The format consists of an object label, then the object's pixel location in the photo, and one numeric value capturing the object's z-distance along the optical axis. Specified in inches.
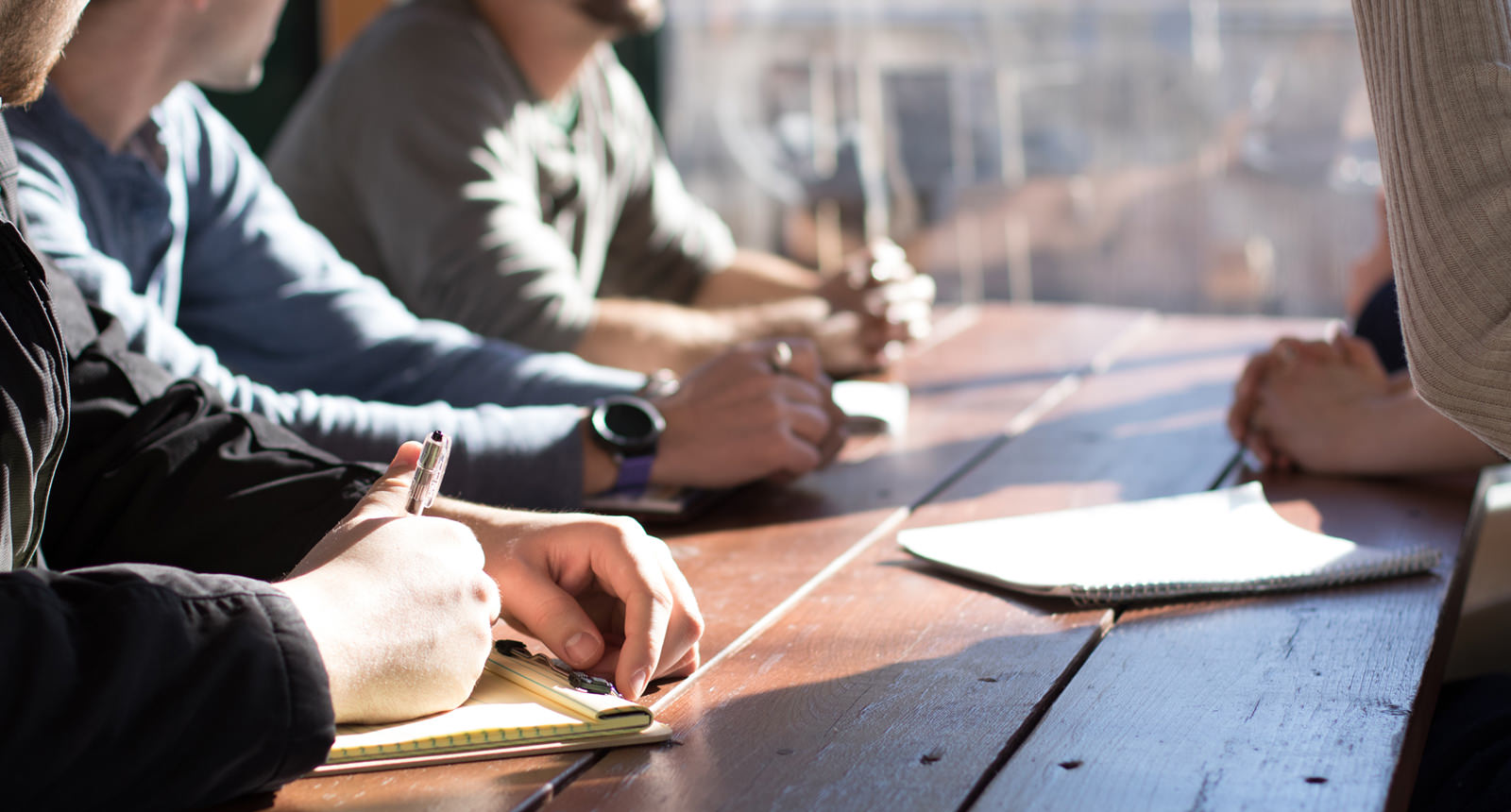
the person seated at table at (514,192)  68.3
